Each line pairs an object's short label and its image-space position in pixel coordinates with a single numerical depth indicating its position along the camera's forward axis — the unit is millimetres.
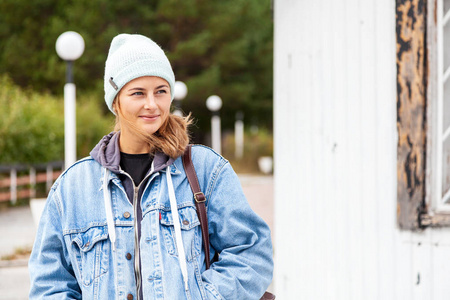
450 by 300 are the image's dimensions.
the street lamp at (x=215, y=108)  22277
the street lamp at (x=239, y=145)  27125
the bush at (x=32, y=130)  15281
